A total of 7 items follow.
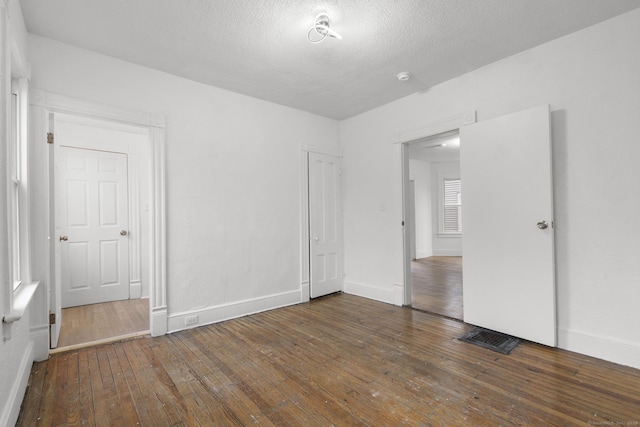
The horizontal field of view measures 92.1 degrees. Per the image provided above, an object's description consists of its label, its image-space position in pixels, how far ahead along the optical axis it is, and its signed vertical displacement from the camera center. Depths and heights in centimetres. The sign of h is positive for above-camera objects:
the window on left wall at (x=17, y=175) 226 +34
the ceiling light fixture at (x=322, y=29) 231 +146
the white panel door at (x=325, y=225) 437 -15
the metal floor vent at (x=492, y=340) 269 -118
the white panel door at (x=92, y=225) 401 -9
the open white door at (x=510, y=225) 268 -13
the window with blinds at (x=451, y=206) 848 +18
